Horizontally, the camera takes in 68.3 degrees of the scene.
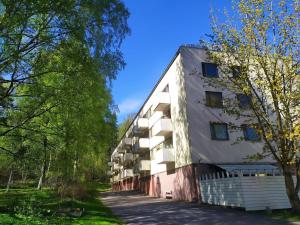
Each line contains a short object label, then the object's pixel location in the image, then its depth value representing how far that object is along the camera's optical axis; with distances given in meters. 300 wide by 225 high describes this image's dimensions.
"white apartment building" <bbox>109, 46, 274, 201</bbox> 17.48
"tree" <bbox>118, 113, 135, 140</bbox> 53.59
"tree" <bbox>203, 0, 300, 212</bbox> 10.44
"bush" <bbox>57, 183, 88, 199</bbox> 15.37
